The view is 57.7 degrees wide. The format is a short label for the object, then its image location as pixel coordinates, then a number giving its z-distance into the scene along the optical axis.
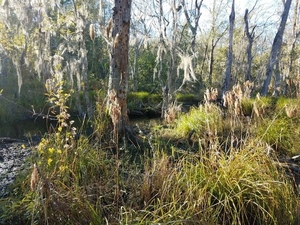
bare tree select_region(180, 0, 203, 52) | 15.01
